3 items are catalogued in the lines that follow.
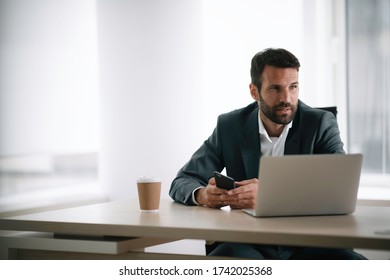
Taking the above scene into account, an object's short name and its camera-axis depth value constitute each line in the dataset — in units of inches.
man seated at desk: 152.3
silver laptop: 128.5
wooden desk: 118.7
